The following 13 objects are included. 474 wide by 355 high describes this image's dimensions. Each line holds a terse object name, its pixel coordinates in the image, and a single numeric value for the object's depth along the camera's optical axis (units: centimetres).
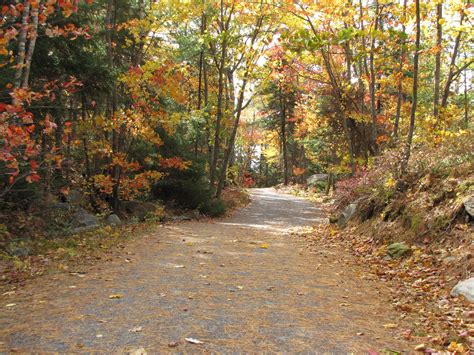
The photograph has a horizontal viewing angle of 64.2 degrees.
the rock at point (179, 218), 1206
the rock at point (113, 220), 992
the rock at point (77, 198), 1069
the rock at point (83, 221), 901
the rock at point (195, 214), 1297
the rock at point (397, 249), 618
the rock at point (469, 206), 553
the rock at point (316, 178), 2780
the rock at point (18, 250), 642
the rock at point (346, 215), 977
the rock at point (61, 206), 911
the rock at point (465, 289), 412
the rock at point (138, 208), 1151
